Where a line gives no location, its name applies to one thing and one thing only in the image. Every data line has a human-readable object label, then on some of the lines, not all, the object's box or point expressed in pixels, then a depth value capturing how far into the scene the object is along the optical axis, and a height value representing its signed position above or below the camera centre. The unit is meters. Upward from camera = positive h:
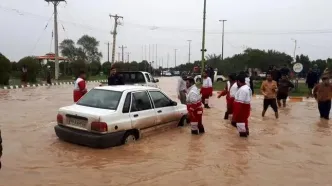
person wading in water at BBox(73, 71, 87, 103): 10.75 -0.68
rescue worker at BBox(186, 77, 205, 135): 9.23 -1.02
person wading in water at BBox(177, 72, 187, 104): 13.88 -0.85
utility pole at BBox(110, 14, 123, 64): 55.02 +6.08
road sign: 24.21 +0.04
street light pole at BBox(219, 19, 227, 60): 64.10 +3.36
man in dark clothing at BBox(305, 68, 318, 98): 19.97 -0.58
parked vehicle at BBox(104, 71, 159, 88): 16.66 -0.58
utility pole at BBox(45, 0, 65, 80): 42.62 +3.41
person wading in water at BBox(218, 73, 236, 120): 11.59 -0.81
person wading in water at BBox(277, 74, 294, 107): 15.97 -0.82
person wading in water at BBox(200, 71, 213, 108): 14.84 -0.81
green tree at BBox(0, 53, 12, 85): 30.45 -0.51
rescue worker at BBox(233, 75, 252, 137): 9.16 -0.94
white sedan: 7.52 -1.08
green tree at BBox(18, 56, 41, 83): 37.66 -0.28
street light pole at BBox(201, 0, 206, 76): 31.07 +1.39
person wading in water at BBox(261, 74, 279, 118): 12.65 -0.80
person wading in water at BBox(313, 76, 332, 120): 12.94 -0.95
